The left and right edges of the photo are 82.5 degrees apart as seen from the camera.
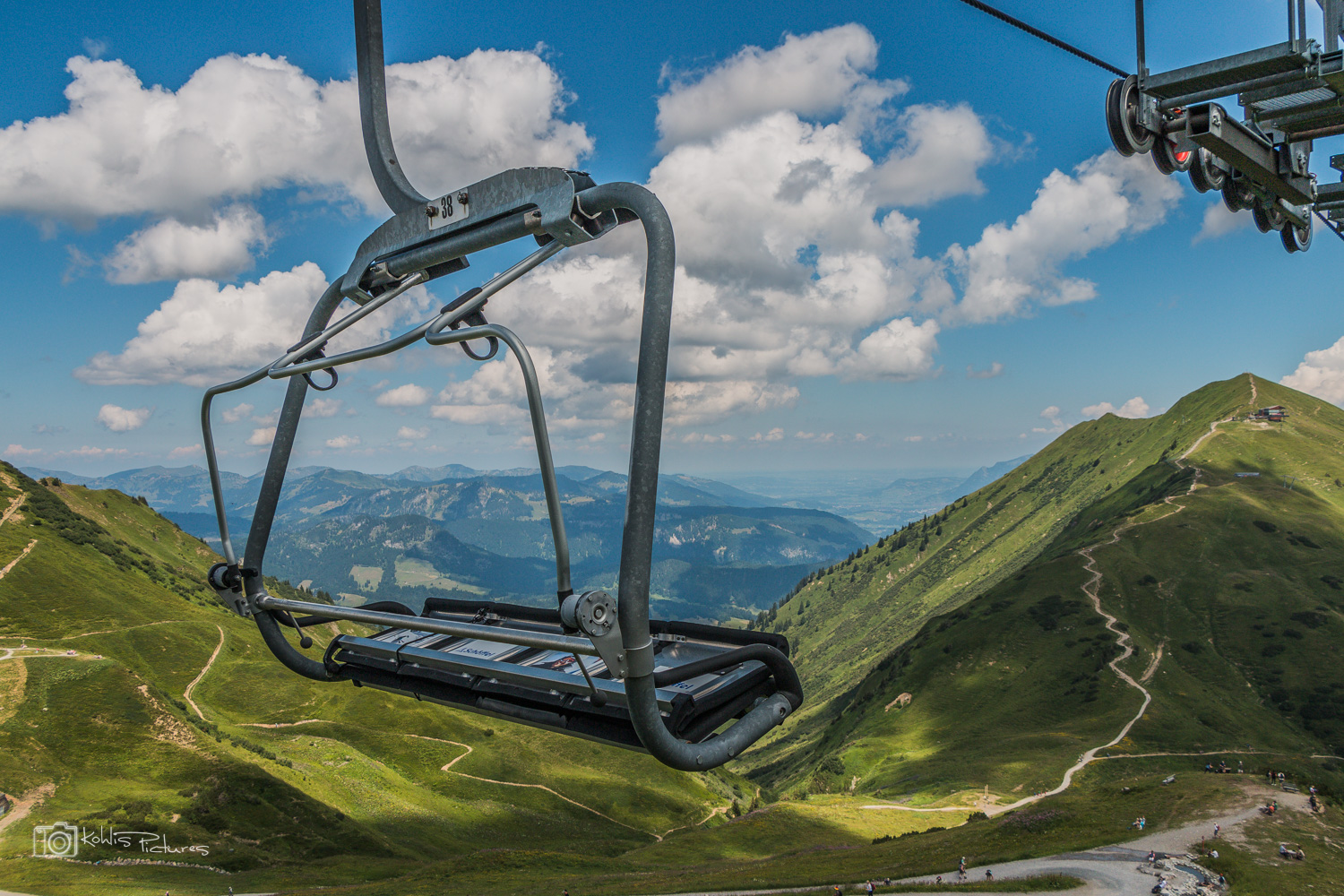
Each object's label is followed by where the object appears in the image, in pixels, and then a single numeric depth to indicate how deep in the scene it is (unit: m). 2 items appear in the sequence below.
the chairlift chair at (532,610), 4.22
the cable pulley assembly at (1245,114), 8.34
